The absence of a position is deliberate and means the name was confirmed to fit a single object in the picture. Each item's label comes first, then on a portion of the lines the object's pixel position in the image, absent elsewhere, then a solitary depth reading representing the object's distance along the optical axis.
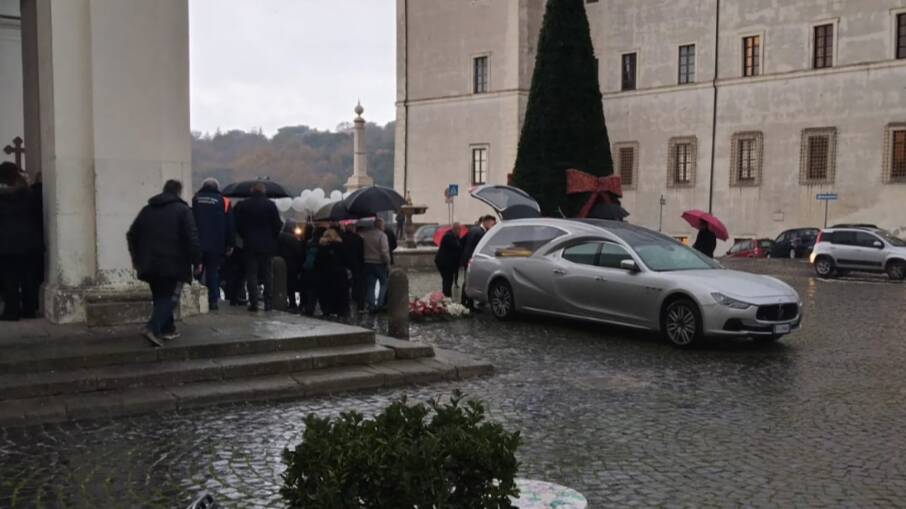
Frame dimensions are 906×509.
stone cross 16.05
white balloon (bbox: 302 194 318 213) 40.46
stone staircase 8.29
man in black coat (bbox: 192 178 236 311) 12.73
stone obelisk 54.09
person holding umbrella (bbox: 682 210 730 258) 19.69
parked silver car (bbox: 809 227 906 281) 27.02
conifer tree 26.34
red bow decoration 25.02
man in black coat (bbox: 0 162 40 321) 10.80
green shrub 3.49
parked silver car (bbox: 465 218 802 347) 12.03
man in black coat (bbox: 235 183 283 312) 13.16
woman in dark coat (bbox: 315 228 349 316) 15.13
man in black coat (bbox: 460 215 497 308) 18.62
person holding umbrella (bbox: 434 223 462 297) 17.91
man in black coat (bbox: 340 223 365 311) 15.95
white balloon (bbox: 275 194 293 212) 37.24
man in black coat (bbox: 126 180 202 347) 9.52
